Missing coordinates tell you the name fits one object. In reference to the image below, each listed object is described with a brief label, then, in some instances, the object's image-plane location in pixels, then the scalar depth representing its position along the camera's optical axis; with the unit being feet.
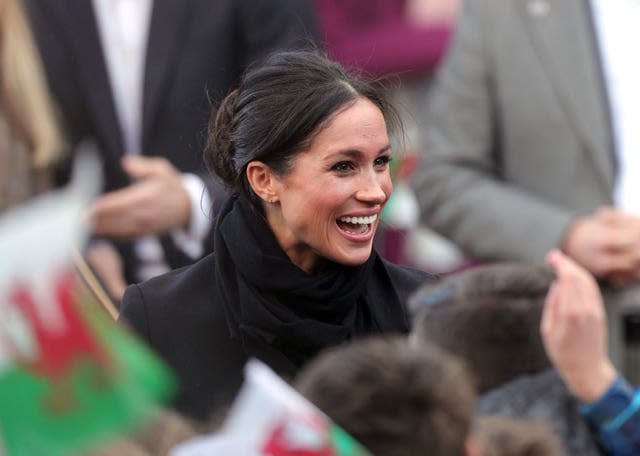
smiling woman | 31.75
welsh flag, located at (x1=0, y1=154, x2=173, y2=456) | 30.40
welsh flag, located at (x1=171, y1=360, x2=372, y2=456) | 30.57
